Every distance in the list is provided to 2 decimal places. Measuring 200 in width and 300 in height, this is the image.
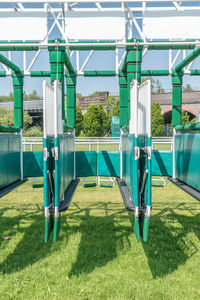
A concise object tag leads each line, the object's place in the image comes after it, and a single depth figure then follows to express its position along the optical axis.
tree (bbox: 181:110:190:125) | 19.81
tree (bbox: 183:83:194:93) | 36.77
